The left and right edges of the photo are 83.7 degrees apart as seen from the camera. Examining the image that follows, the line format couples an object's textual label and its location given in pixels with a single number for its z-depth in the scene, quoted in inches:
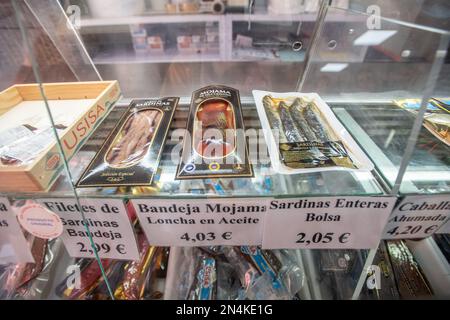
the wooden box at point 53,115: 20.4
